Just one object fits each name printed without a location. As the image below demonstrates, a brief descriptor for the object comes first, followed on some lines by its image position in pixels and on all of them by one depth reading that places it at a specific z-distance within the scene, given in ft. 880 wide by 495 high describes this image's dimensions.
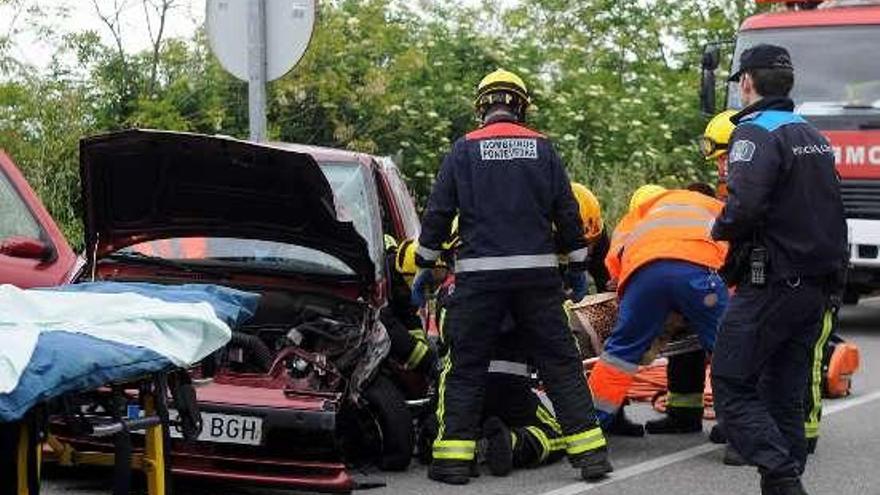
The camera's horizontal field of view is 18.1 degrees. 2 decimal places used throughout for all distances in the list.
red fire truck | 80.68
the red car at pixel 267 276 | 38.41
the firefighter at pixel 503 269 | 41.77
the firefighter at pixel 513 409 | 43.26
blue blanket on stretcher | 25.22
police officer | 36.61
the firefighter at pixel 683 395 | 49.03
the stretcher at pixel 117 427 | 27.08
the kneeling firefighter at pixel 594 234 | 48.83
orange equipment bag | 55.08
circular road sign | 50.24
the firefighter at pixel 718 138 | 45.72
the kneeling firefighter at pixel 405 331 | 43.87
